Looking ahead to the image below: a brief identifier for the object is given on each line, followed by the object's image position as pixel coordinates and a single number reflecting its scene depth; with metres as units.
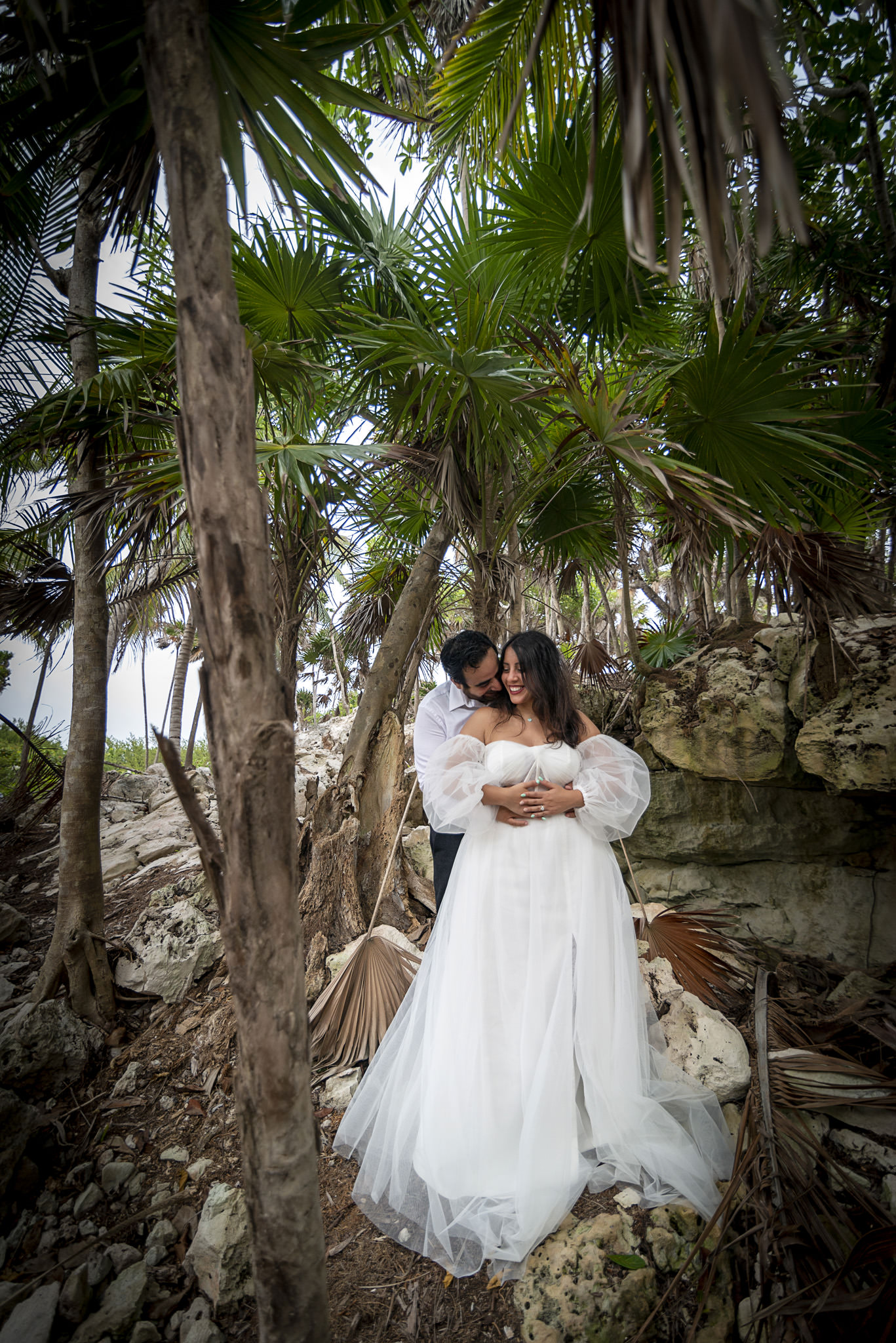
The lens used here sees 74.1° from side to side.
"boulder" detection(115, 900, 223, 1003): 3.39
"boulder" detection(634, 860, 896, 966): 3.63
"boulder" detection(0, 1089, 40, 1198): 2.30
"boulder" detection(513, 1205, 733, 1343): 1.79
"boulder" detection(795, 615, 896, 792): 3.05
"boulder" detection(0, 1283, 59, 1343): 1.74
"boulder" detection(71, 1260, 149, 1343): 1.79
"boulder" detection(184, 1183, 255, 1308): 1.92
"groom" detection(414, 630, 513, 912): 3.20
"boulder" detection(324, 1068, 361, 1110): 2.86
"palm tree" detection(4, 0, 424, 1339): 1.34
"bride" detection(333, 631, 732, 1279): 2.12
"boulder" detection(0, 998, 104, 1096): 2.71
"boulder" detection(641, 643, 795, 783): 3.60
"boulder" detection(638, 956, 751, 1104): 2.59
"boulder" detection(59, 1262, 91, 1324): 1.83
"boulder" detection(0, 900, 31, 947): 3.93
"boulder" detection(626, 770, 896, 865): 3.75
